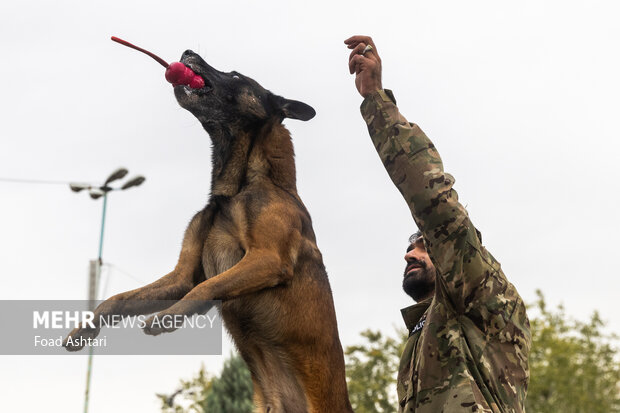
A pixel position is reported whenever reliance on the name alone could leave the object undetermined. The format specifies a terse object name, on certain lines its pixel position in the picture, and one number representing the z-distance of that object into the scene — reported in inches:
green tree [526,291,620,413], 1339.8
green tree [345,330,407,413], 1182.9
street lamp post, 637.3
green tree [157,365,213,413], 1222.9
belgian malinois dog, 179.5
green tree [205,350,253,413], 846.5
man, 135.9
